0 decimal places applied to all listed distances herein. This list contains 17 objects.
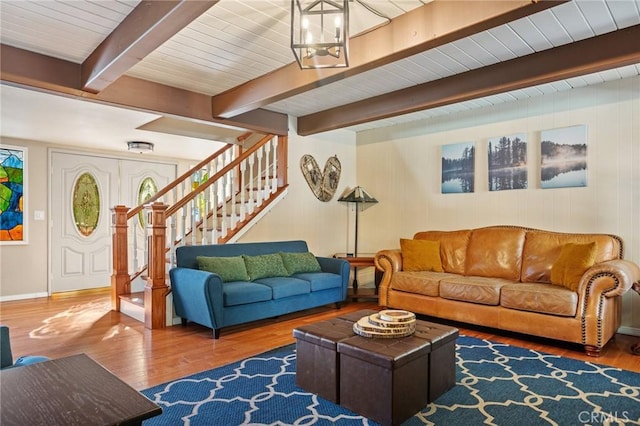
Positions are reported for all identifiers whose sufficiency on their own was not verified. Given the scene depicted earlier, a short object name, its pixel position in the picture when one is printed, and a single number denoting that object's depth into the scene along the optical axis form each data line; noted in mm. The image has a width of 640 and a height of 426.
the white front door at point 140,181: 6723
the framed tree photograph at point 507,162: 4484
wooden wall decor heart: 5598
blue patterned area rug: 2170
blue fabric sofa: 3633
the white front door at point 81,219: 6035
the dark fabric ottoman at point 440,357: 2381
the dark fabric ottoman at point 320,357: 2371
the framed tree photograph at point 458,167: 4926
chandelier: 1969
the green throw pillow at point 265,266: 4254
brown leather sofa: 3209
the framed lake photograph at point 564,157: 4078
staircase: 4031
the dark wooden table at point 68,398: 1107
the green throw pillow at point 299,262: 4641
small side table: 5211
